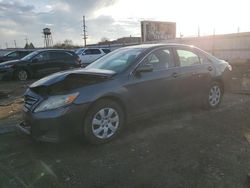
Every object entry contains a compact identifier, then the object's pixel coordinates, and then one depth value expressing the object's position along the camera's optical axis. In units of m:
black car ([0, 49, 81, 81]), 9.68
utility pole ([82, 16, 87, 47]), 44.05
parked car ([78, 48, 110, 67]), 16.12
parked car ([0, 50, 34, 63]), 13.49
